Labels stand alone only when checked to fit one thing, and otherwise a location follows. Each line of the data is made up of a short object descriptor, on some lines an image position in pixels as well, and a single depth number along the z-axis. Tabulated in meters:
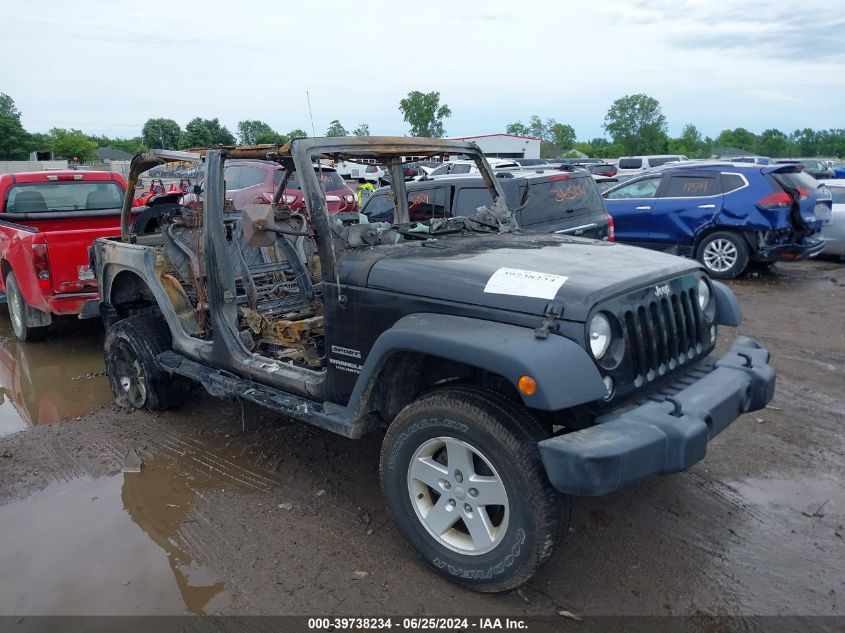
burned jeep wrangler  2.58
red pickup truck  6.36
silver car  10.73
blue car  9.12
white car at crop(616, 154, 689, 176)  25.94
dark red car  9.41
